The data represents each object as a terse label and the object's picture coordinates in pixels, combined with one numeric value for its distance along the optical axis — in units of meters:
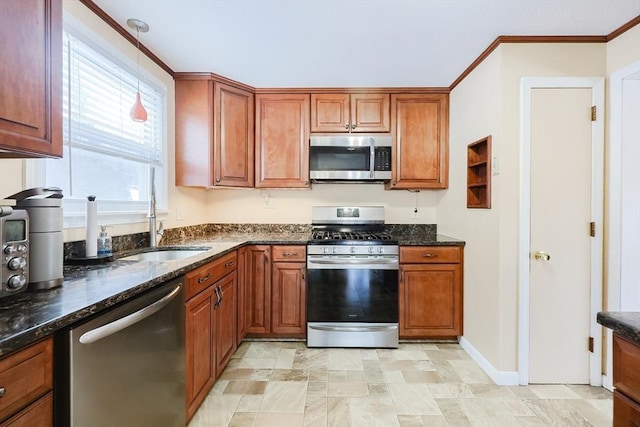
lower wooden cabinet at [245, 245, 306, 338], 2.64
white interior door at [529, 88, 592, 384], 2.02
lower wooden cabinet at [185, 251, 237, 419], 1.61
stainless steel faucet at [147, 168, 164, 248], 2.14
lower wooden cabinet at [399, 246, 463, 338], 2.62
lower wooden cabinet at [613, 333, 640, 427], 0.74
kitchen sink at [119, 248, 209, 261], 2.09
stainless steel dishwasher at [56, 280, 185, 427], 0.89
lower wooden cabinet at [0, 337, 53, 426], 0.70
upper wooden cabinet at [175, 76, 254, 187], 2.64
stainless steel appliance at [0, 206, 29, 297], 0.94
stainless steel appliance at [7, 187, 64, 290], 1.05
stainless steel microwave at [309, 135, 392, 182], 2.88
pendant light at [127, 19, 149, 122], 1.71
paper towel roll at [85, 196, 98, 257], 1.54
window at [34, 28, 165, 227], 1.62
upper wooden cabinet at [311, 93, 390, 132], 2.94
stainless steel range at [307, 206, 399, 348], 2.58
